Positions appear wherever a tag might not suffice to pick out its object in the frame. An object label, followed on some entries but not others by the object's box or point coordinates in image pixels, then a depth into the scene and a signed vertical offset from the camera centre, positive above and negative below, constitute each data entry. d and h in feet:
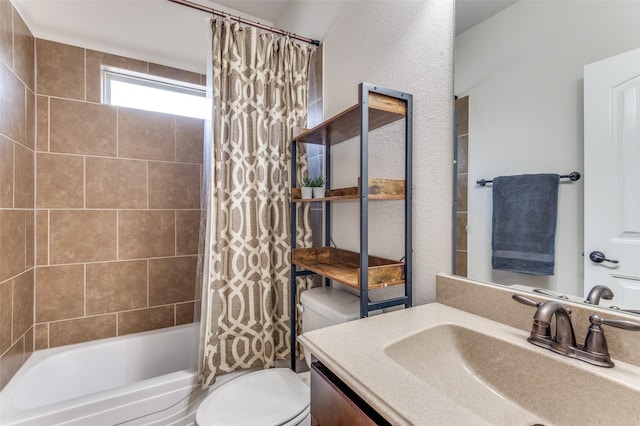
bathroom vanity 1.80 -1.16
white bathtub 4.03 -2.86
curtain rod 4.99 +3.45
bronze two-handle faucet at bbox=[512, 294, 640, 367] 2.08 -0.94
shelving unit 3.41 +0.27
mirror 2.46 +1.04
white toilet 3.57 -2.49
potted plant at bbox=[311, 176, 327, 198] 4.88 +0.40
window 6.23 +2.71
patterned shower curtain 4.90 +0.21
